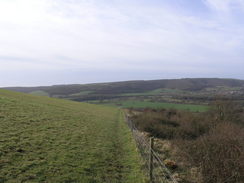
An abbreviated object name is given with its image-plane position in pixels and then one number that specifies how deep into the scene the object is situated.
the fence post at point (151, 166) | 6.96
